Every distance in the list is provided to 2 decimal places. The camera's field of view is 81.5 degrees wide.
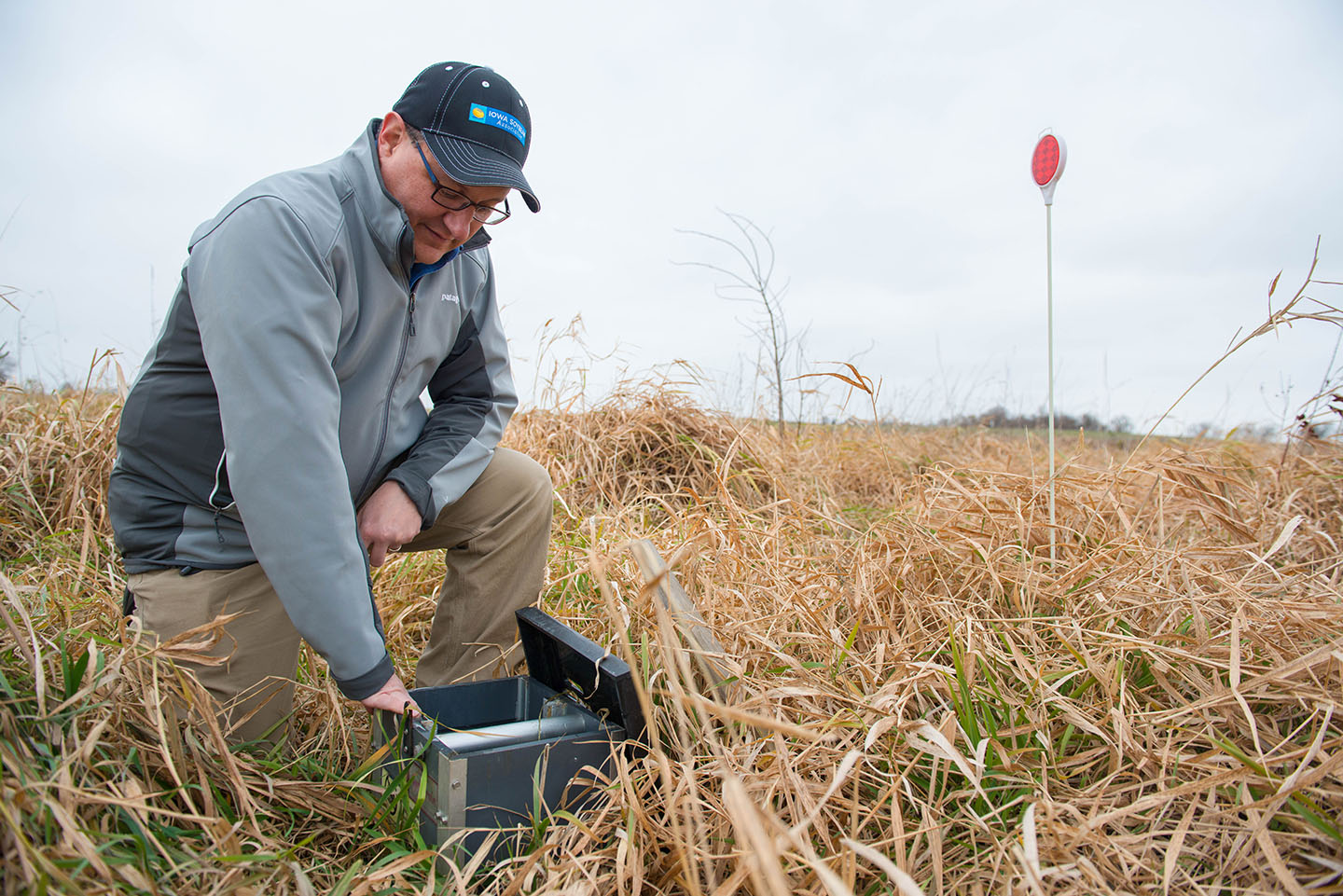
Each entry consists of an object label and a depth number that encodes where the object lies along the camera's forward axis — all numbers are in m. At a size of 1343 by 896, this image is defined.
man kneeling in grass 1.48
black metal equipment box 1.44
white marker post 2.42
